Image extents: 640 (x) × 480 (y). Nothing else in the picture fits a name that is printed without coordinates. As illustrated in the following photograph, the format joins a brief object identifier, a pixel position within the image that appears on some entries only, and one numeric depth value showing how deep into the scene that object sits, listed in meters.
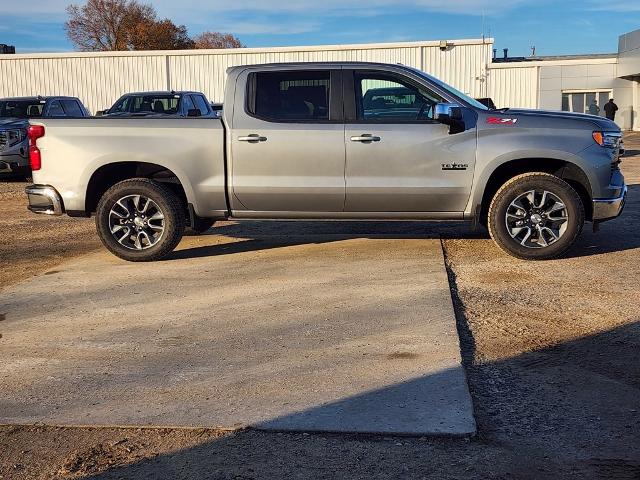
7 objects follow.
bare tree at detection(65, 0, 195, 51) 71.38
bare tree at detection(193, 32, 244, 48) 92.25
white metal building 30.02
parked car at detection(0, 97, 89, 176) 15.48
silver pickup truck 7.22
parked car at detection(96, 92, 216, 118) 17.67
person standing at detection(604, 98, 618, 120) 33.53
